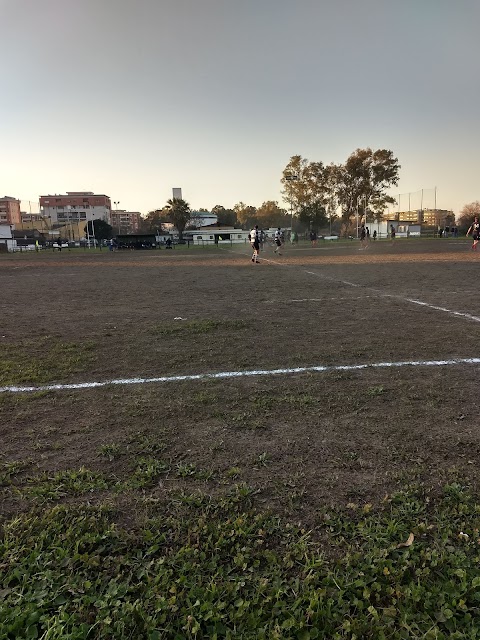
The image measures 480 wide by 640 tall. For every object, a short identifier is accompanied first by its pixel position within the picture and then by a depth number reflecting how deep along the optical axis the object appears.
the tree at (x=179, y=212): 92.56
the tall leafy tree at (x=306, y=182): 68.94
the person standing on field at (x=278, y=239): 28.61
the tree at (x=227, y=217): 131.90
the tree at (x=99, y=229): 83.68
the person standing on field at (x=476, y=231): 25.11
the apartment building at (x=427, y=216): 72.81
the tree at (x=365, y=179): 66.75
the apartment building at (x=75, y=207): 133.25
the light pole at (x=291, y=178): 69.31
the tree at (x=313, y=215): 72.69
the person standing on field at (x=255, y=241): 21.69
